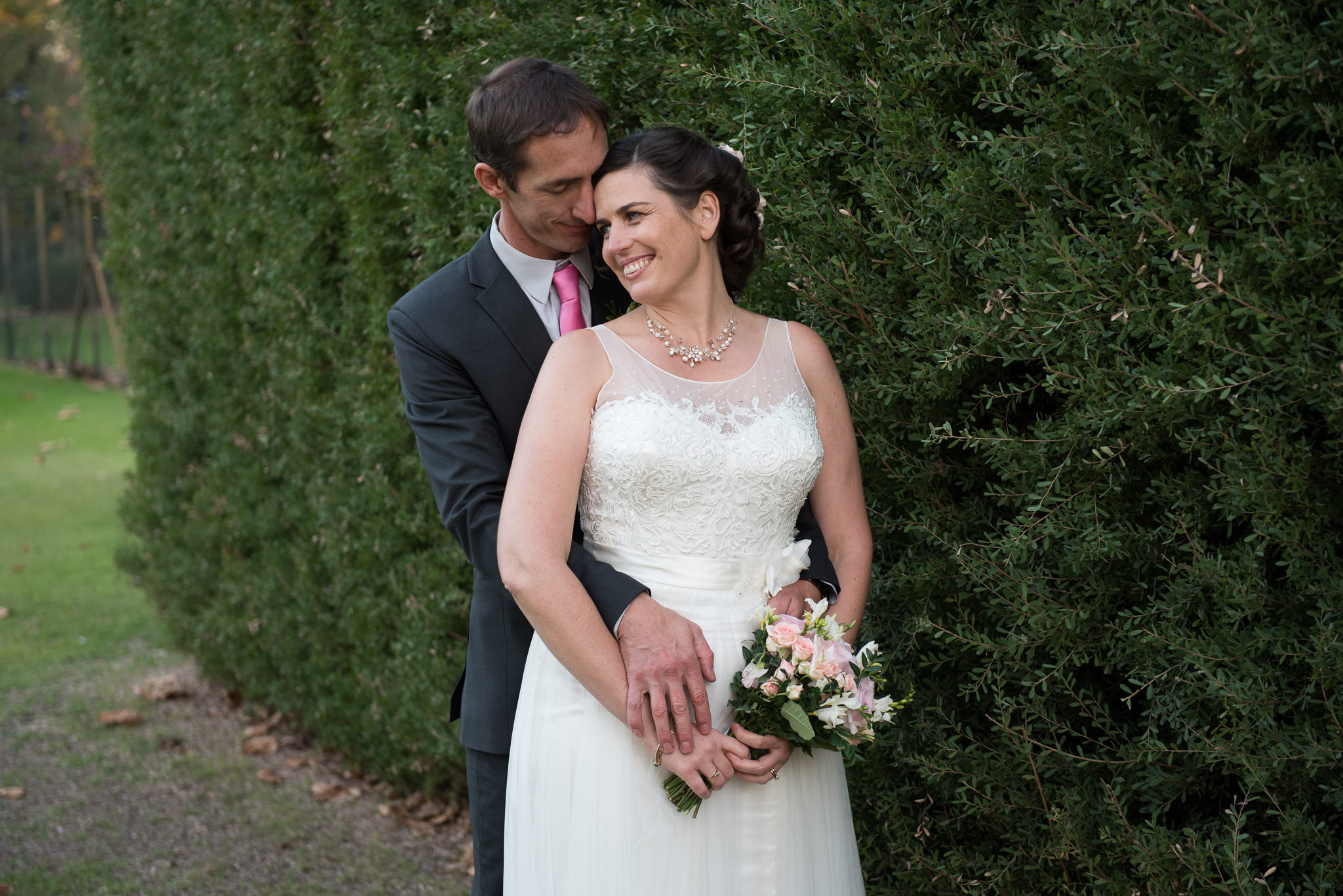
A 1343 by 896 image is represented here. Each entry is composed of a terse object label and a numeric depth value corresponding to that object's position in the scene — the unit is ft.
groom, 8.47
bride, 7.45
